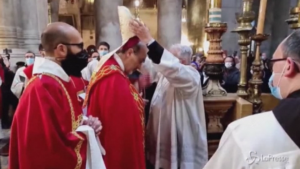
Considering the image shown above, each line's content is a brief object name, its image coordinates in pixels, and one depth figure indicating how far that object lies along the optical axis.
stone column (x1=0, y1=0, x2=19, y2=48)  6.61
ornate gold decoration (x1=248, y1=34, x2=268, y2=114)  2.46
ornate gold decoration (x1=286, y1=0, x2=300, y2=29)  2.23
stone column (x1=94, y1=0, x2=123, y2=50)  8.89
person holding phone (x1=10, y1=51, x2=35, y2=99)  4.73
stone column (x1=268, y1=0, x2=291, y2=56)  12.36
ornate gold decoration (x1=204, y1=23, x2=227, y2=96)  2.48
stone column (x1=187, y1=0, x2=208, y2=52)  15.95
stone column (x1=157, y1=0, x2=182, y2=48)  11.07
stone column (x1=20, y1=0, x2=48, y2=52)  7.29
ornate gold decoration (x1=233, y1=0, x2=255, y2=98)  2.47
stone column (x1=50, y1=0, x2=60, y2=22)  13.83
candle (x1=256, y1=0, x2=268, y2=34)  2.27
